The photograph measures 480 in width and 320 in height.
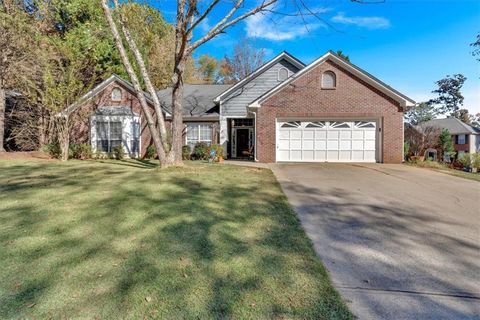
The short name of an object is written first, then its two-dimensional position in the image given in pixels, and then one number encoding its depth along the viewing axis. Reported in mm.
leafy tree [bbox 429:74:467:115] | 55844
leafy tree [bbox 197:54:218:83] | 41000
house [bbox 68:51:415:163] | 14883
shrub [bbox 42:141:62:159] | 15117
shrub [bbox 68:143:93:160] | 15603
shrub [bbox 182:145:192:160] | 17073
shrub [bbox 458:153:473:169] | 16438
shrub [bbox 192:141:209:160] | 16938
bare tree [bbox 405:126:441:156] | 17484
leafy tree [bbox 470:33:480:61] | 21938
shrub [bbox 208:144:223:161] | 15680
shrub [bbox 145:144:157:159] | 17109
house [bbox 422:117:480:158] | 36750
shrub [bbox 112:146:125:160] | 16500
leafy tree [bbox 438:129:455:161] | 22062
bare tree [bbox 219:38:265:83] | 37000
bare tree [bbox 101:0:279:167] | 10078
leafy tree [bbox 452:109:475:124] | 56750
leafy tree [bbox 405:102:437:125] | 44875
